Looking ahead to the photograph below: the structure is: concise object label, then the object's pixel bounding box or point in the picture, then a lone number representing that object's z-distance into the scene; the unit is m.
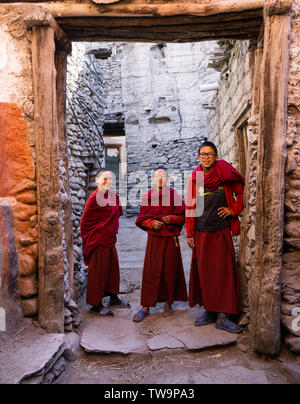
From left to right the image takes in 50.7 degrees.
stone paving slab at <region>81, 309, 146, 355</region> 2.77
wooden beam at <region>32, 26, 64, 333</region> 2.63
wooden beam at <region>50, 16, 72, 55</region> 2.68
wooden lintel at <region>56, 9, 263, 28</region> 2.72
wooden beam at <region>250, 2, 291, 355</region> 2.55
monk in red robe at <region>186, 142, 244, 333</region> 3.00
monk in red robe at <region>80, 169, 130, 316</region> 3.51
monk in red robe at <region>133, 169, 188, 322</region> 3.41
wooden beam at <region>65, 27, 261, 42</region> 2.90
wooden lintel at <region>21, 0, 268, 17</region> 2.62
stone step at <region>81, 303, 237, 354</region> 2.78
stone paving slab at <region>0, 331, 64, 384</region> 1.98
